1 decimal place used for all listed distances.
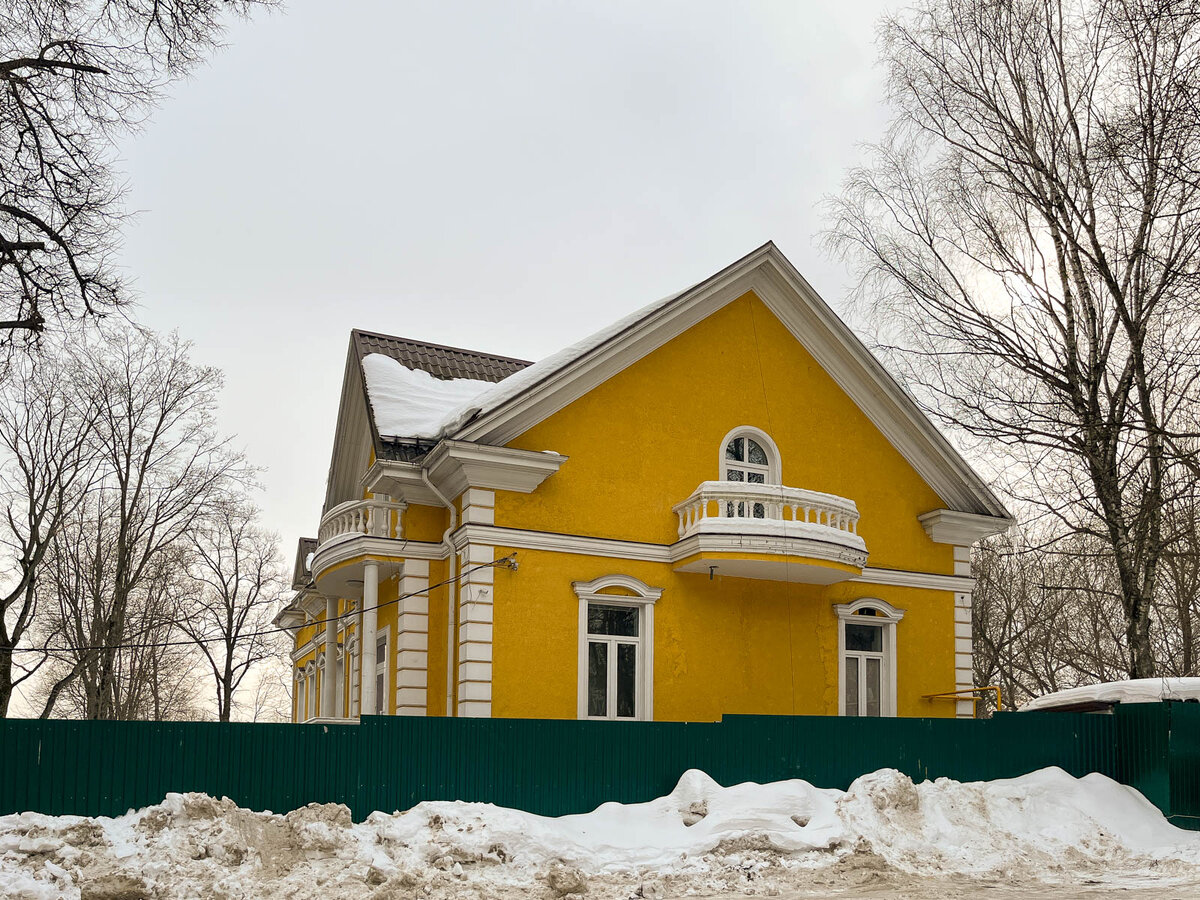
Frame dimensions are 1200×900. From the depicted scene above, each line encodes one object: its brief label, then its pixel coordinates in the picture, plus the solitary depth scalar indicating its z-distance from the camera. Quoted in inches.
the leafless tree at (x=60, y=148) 380.5
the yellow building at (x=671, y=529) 676.1
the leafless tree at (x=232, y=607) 1612.9
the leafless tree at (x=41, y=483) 1098.1
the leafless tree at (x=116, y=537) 1208.2
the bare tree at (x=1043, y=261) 601.0
